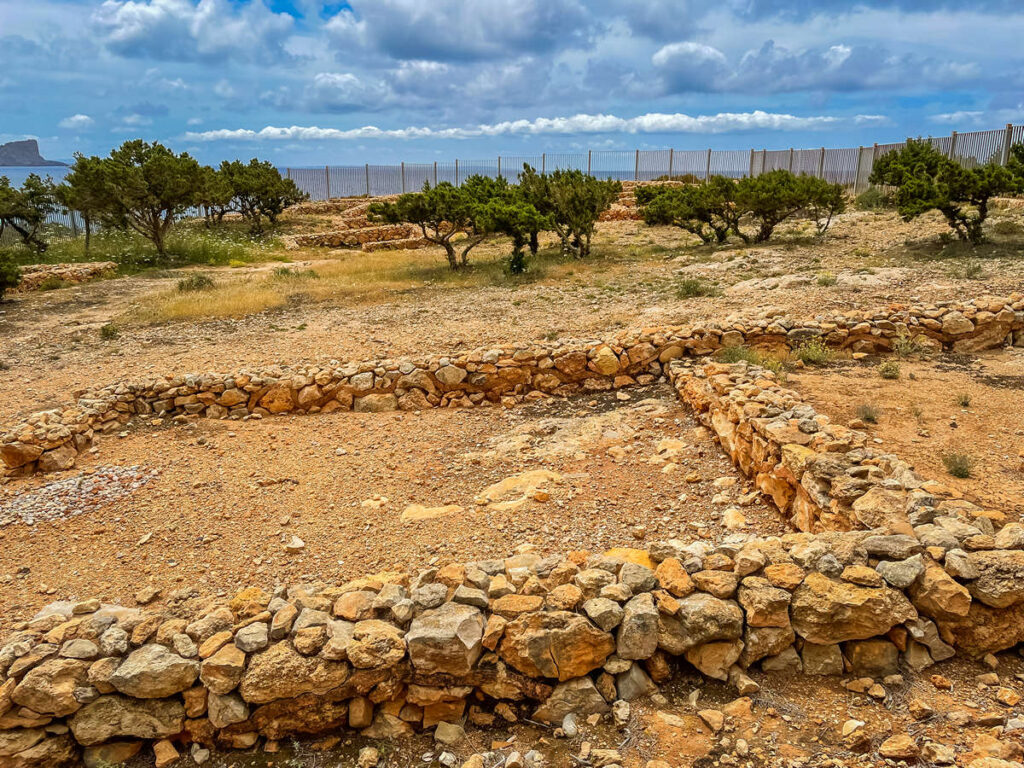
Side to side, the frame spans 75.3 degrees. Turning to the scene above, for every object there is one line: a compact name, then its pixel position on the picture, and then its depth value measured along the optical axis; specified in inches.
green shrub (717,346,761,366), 308.5
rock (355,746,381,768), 118.2
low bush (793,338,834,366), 317.1
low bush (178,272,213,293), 660.0
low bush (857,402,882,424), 233.9
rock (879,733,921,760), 105.8
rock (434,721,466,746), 122.3
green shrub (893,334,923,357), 323.0
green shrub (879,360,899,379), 287.6
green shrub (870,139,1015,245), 587.2
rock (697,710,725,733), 116.5
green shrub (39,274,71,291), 722.2
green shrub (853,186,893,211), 919.7
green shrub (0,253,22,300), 643.5
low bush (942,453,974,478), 188.2
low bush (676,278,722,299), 516.1
